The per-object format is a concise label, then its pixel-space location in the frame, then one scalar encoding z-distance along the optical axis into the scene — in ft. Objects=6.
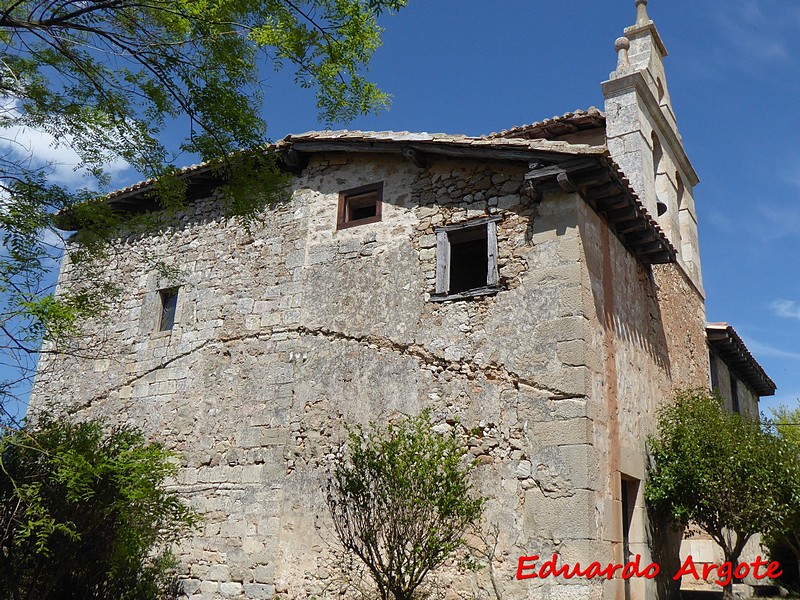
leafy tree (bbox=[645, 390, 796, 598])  29.89
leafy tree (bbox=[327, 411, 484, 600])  24.00
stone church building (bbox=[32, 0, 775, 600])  25.73
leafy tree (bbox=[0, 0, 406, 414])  21.68
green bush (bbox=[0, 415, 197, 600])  27.25
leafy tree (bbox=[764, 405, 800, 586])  30.12
